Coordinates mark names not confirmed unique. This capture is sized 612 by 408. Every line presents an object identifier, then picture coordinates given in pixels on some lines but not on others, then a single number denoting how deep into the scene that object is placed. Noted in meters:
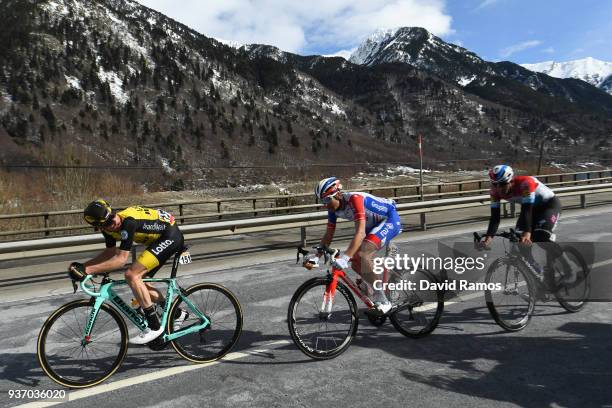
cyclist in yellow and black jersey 4.37
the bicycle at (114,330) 4.27
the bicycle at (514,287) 5.37
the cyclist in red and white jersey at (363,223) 4.88
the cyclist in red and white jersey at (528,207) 5.56
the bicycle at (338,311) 4.71
